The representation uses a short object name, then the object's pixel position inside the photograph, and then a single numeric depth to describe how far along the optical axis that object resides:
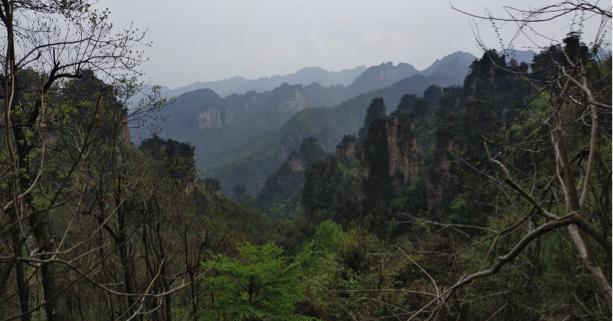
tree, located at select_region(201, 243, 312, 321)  8.11
